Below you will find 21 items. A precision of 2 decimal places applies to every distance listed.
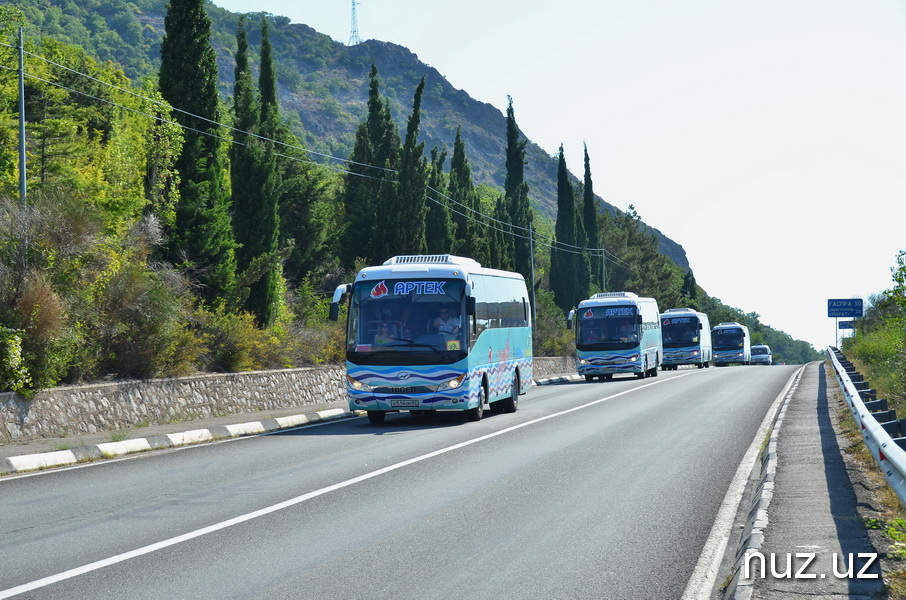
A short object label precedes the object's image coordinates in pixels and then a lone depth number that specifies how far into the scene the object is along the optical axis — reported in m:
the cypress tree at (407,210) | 44.31
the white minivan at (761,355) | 99.43
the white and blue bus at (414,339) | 19.81
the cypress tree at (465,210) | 58.69
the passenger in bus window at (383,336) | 20.03
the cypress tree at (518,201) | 69.81
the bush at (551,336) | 56.69
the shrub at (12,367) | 15.98
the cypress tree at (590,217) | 88.75
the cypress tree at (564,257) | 76.94
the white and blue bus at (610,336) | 40.81
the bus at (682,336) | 59.41
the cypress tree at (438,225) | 53.62
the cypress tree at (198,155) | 27.55
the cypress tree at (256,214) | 30.19
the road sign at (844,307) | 70.38
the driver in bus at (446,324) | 20.06
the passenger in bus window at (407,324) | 20.06
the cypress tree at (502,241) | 62.62
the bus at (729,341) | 74.94
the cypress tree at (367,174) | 50.34
